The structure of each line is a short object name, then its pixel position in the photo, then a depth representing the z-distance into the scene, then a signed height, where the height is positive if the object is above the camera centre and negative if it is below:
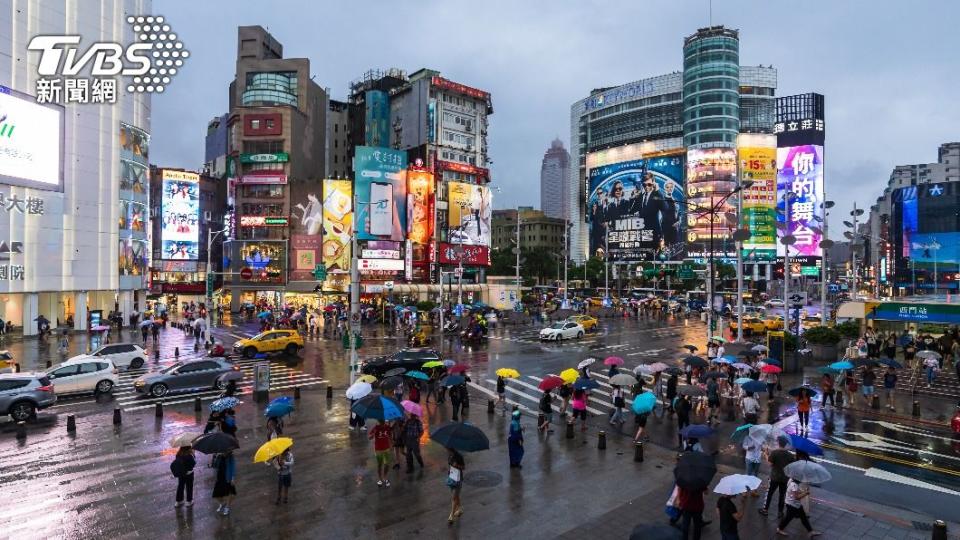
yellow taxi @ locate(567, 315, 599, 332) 46.17 -3.97
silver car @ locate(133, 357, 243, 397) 22.80 -4.20
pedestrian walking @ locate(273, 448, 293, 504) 11.95 -4.07
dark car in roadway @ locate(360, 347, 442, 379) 27.00 -4.21
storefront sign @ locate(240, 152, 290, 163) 79.56 +15.59
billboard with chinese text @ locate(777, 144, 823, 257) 109.50 +15.15
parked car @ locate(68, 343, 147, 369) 28.04 -4.01
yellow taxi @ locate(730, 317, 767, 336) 45.38 -4.37
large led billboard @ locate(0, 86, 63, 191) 36.72 +8.58
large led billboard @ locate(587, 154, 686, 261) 120.62 +13.39
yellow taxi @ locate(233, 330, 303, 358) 33.38 -4.10
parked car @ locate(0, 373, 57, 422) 18.50 -3.96
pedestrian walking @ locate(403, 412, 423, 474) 13.96 -4.00
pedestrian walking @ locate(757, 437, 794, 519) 11.45 -3.99
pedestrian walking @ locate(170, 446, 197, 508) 11.59 -3.94
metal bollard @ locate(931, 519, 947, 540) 9.74 -4.34
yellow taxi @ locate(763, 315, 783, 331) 43.73 -4.03
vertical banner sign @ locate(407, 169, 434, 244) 79.00 +9.10
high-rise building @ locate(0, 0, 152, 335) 39.22 +6.34
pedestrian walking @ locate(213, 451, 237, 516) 11.50 -4.16
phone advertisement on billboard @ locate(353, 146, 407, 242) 74.06 +10.70
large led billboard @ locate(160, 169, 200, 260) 78.75 +7.81
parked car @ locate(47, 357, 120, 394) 22.48 -4.04
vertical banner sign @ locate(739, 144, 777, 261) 112.75 +13.51
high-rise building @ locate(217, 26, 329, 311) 76.56 +11.45
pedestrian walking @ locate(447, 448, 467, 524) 11.21 -3.98
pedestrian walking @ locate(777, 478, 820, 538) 10.45 -4.16
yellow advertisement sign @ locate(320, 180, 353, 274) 75.25 +6.26
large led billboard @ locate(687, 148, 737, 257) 115.88 +18.07
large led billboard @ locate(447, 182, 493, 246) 85.38 +8.61
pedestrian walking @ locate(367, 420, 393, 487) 12.87 -3.88
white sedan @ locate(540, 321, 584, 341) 41.28 -4.31
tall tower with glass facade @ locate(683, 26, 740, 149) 118.94 +37.77
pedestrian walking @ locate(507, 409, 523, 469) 14.27 -4.20
